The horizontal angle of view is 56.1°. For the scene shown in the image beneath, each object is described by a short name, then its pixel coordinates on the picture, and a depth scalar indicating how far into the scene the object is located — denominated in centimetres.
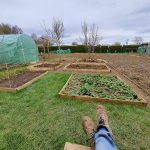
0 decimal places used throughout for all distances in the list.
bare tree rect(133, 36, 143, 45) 5131
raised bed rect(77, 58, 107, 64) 1181
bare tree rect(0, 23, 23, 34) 3089
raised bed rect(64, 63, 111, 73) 824
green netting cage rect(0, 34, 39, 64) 1084
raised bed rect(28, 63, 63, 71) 879
